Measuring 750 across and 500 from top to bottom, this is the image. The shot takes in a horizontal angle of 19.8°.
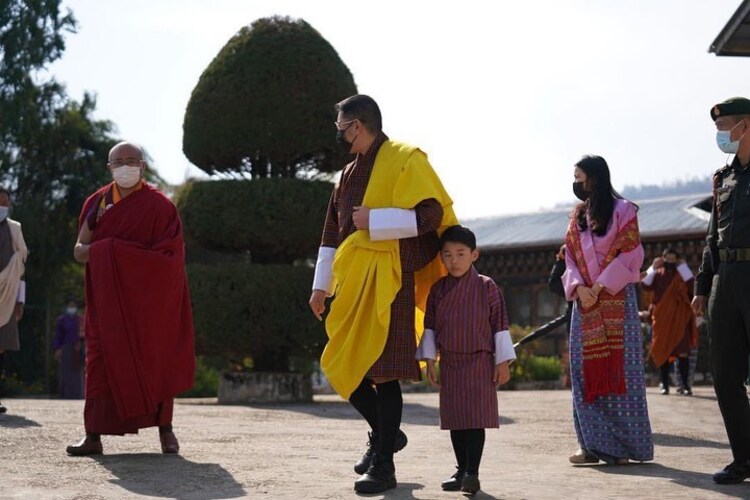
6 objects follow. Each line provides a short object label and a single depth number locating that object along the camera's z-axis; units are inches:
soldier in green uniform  422.2
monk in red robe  504.4
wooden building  1795.2
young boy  396.8
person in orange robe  1045.7
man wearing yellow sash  398.8
